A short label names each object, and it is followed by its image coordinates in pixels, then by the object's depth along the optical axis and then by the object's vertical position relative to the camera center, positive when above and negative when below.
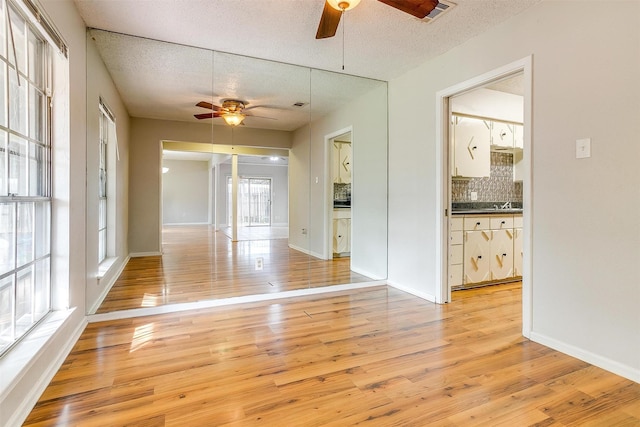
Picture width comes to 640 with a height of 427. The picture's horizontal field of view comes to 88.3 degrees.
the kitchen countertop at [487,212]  3.65 +0.00
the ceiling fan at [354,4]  2.00 +1.28
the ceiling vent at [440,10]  2.34 +1.49
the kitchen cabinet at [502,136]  4.31 +1.01
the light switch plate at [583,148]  2.06 +0.40
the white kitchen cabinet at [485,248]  3.66 -0.43
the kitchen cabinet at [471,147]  4.02 +0.81
